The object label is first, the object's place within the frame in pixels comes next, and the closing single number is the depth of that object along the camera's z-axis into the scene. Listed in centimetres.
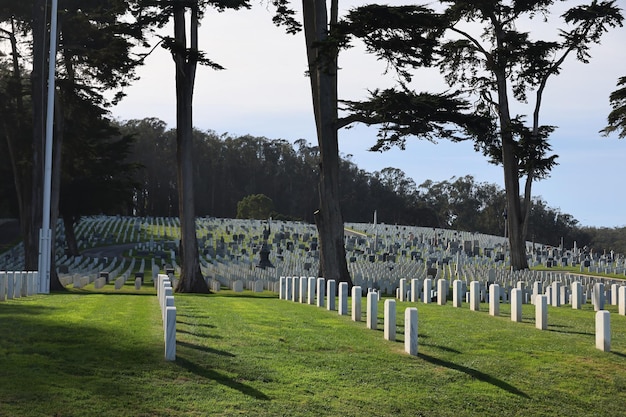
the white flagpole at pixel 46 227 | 2303
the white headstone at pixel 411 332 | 1168
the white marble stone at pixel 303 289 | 2086
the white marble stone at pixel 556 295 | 2088
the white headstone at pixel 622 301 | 1777
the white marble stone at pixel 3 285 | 1800
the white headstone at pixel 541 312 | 1458
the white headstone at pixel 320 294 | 1834
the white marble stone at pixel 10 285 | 1883
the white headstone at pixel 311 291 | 1969
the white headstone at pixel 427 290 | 2059
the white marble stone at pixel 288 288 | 2235
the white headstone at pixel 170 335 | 1019
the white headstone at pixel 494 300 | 1659
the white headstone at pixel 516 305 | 1574
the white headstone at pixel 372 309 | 1402
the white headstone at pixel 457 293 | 1895
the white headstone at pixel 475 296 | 1759
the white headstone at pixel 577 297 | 1973
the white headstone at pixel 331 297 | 1736
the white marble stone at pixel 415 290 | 2198
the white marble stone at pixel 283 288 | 2288
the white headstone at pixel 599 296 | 1902
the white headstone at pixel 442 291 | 2016
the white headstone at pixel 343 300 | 1638
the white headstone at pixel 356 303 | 1523
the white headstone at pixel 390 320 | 1276
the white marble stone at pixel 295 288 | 2158
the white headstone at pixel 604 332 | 1257
